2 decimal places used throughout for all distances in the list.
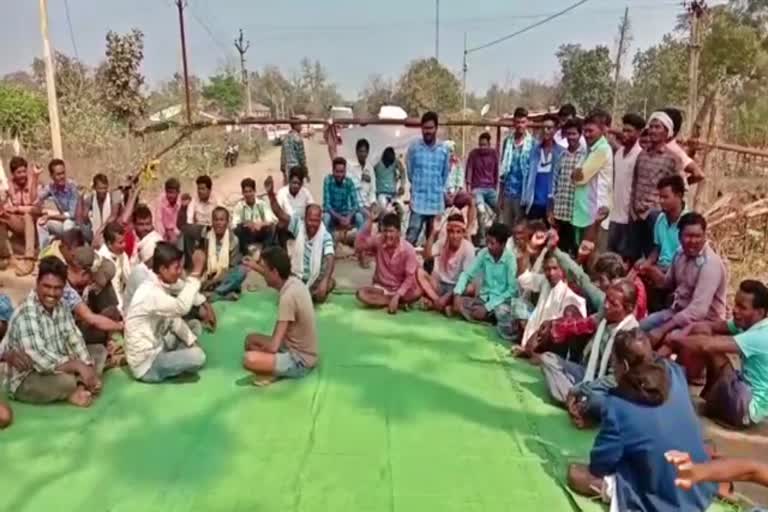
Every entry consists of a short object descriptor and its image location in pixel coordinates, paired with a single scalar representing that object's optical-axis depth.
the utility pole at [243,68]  33.92
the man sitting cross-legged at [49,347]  4.16
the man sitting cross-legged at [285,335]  4.54
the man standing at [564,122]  6.21
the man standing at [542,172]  6.82
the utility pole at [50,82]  10.30
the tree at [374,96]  45.34
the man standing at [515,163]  7.33
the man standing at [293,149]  8.99
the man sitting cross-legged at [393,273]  6.16
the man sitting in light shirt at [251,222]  7.25
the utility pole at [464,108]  15.45
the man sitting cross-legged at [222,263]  6.45
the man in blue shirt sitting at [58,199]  7.12
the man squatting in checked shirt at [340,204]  7.89
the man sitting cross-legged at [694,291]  4.43
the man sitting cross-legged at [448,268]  6.11
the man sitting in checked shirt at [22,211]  7.35
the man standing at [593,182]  5.91
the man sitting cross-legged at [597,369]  4.03
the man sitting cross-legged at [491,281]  5.73
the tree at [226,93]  44.50
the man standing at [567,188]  6.17
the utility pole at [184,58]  8.73
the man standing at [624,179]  5.65
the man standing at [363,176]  8.23
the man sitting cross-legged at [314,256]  6.31
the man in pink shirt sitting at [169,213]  7.13
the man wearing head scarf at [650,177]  5.32
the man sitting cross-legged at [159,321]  4.53
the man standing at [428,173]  7.18
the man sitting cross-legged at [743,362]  3.87
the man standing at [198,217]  6.99
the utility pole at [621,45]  23.09
